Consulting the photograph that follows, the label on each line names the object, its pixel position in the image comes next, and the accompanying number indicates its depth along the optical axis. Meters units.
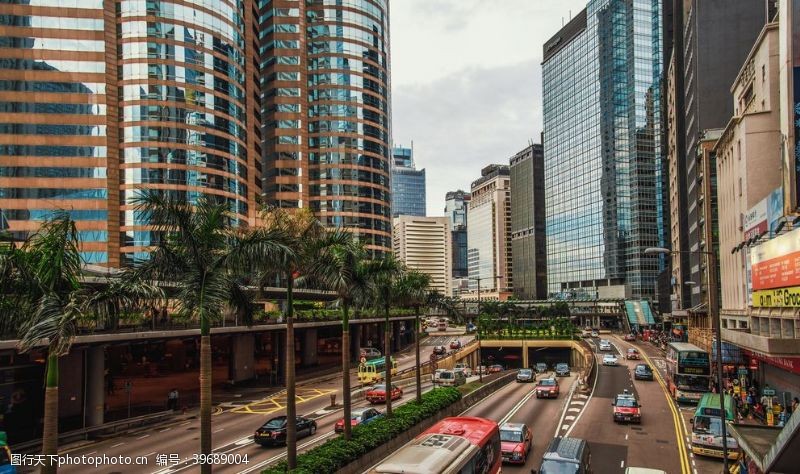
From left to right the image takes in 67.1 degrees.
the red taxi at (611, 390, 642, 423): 39.31
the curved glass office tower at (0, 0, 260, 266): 80.75
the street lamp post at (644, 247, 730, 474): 24.20
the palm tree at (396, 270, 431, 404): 37.44
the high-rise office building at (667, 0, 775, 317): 85.19
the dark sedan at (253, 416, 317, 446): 32.97
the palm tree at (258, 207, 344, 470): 21.30
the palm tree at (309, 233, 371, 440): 27.42
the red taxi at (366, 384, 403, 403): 48.09
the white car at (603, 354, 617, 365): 81.31
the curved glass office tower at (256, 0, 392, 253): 116.88
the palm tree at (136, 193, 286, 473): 17.81
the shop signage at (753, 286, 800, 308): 29.31
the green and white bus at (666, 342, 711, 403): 47.38
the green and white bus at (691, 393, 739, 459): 30.06
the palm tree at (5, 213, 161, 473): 15.09
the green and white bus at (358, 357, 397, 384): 63.12
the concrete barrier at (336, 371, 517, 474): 26.05
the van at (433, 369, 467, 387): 59.52
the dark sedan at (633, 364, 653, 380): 65.30
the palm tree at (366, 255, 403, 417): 32.38
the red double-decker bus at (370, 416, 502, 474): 17.75
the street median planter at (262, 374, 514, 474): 23.38
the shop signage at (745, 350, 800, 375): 31.92
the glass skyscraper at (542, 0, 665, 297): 177.88
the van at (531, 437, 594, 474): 22.00
